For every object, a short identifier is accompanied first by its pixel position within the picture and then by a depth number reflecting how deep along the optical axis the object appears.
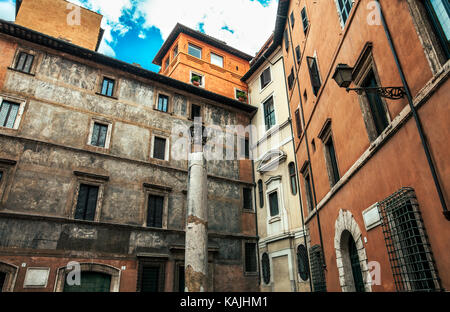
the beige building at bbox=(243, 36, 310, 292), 12.92
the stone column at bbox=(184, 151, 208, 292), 7.39
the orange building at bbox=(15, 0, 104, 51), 17.00
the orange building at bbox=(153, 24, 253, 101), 19.41
